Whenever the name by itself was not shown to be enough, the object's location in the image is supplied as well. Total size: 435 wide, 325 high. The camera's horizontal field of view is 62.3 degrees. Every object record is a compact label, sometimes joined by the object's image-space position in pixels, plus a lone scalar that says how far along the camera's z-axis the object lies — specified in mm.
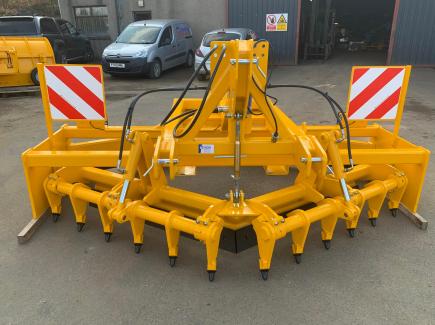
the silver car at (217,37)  11281
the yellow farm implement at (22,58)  9008
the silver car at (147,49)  11555
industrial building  13414
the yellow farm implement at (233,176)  2682
